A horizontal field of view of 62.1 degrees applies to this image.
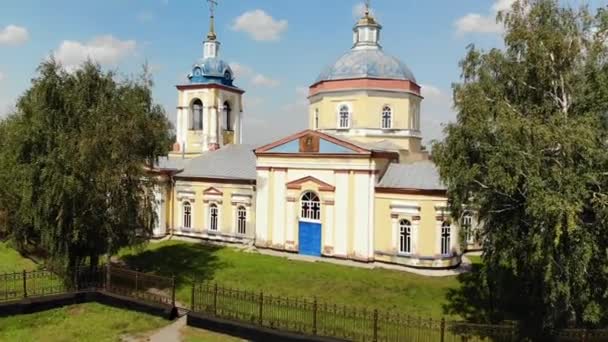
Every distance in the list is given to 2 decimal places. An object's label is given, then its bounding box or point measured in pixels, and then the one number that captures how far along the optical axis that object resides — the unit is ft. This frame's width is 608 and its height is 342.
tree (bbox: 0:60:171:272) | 53.42
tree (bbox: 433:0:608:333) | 35.76
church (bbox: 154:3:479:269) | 72.54
